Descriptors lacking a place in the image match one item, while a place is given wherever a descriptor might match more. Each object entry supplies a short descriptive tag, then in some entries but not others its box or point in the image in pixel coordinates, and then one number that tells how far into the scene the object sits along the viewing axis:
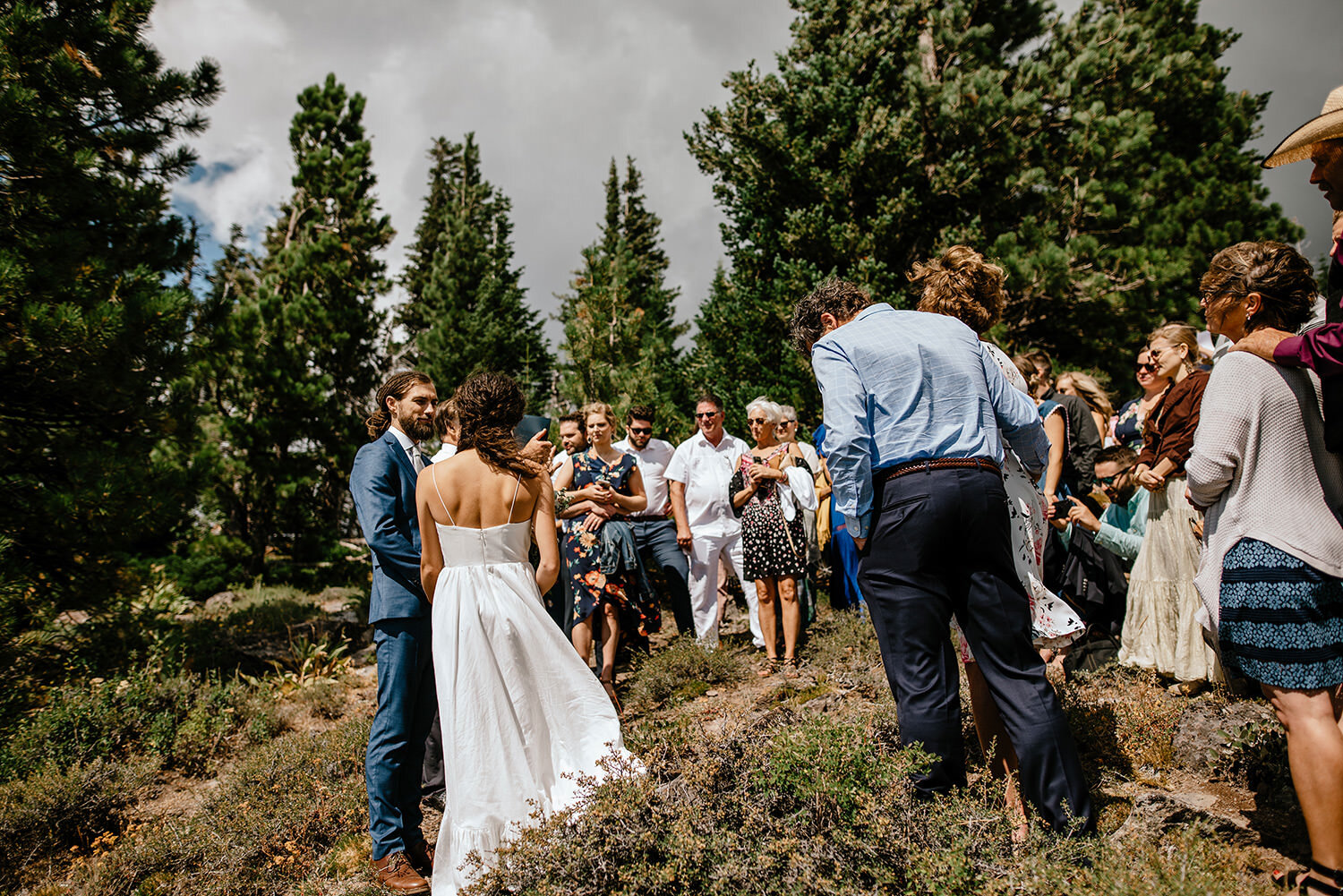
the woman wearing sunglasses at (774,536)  5.36
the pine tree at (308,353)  11.58
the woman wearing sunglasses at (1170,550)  3.77
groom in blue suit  2.94
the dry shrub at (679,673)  4.99
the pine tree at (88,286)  5.09
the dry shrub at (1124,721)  3.35
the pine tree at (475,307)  21.86
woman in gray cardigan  2.09
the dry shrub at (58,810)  3.67
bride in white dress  2.84
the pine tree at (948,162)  9.95
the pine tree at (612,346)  10.98
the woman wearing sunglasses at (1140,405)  4.48
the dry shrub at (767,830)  2.18
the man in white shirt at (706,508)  5.99
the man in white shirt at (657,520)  6.12
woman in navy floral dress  5.14
